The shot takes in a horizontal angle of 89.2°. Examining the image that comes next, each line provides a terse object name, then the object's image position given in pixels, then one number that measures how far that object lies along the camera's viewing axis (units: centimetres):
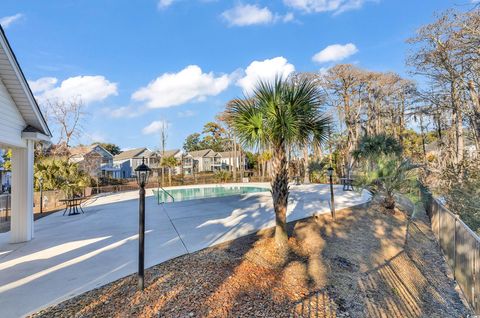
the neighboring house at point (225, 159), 4419
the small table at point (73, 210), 976
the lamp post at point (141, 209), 364
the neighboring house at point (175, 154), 3756
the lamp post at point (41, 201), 1046
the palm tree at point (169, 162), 2785
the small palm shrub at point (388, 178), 918
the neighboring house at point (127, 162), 3756
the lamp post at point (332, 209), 826
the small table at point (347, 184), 1623
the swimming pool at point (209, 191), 1821
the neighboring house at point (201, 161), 4244
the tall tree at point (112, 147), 4798
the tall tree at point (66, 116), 1803
